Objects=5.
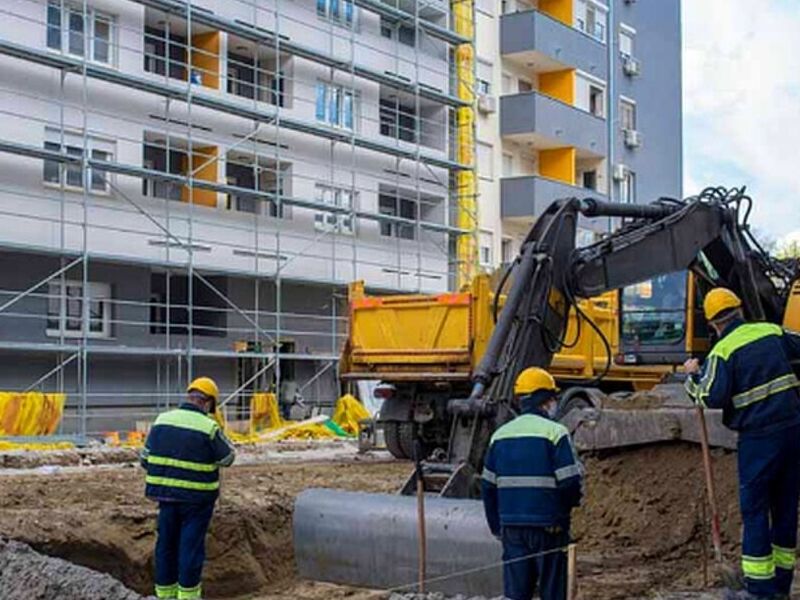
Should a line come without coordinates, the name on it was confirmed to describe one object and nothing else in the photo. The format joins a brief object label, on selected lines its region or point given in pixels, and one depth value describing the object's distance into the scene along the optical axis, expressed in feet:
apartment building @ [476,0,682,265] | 116.88
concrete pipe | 29.81
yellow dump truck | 47.14
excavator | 30.68
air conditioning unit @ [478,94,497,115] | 115.44
